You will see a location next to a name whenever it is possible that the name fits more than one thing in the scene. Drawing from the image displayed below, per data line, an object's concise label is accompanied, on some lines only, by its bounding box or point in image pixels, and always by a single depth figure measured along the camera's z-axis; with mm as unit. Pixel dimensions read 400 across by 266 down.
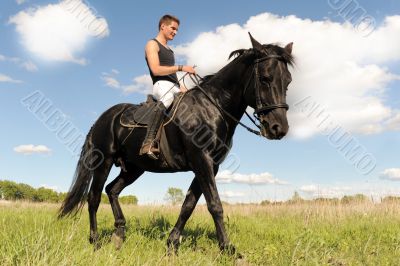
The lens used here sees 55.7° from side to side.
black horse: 5336
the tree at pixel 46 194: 72612
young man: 6316
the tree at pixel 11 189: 71550
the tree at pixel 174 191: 58750
